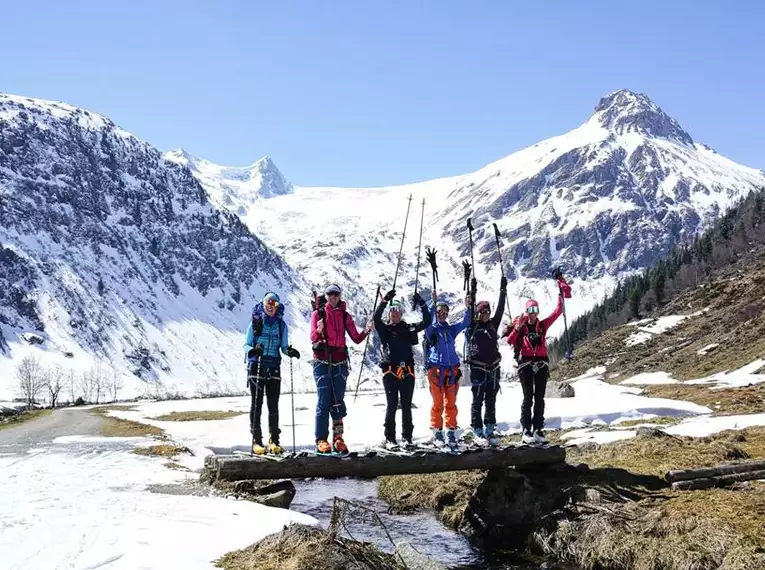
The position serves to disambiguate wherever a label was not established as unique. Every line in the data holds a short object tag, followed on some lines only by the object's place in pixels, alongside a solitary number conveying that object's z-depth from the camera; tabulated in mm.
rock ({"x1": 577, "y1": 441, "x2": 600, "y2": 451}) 20438
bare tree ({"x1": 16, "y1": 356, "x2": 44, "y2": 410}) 121875
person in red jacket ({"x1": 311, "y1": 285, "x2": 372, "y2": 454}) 14820
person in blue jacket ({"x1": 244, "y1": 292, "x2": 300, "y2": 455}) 15234
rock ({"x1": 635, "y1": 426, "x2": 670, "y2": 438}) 20094
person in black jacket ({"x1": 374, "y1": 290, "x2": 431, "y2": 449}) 16141
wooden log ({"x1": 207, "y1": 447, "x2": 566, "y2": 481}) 13141
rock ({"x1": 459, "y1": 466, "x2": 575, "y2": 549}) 14977
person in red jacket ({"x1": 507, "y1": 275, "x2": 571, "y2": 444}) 16328
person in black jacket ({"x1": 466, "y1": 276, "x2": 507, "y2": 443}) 16703
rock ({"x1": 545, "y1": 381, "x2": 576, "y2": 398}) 46250
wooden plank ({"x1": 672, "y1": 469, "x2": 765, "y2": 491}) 14078
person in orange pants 16359
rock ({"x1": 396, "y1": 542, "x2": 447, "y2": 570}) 11039
